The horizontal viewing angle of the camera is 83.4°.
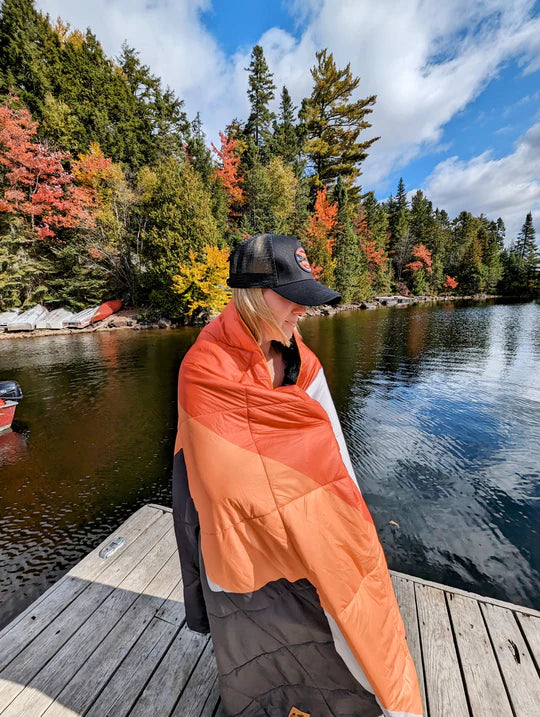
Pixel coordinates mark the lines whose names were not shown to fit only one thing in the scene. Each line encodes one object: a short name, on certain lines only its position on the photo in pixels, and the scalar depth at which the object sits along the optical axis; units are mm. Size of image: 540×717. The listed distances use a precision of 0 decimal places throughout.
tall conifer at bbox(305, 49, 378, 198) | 29812
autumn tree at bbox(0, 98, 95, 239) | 17750
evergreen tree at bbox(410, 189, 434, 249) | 44156
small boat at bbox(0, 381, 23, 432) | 5998
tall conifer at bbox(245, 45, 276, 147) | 26969
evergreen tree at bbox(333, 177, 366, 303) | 29250
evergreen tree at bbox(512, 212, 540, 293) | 58422
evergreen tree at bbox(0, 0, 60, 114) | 20844
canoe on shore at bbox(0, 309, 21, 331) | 17750
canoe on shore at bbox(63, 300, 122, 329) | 18891
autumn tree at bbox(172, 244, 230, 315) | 17922
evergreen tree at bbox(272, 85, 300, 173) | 26422
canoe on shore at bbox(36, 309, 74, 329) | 18641
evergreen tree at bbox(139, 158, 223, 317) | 17797
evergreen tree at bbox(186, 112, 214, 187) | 24078
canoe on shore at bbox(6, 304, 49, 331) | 17562
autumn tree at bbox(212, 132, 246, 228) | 26906
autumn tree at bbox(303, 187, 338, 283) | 26531
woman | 946
